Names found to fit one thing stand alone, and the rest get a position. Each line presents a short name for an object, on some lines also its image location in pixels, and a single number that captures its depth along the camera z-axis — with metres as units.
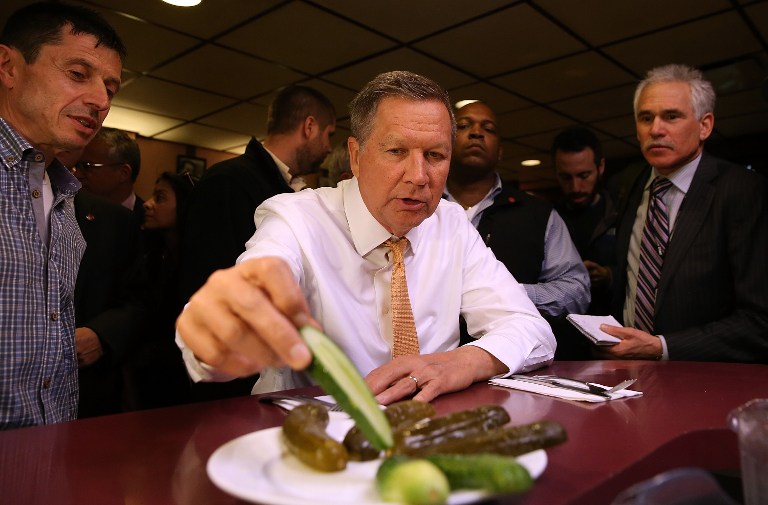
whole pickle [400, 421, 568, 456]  0.65
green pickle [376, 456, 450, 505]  0.51
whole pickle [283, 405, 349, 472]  0.65
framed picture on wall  7.71
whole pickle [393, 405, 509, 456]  0.67
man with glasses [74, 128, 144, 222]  3.44
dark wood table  0.73
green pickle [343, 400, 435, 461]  0.69
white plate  0.55
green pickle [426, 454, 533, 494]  0.52
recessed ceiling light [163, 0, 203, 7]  3.77
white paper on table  1.23
